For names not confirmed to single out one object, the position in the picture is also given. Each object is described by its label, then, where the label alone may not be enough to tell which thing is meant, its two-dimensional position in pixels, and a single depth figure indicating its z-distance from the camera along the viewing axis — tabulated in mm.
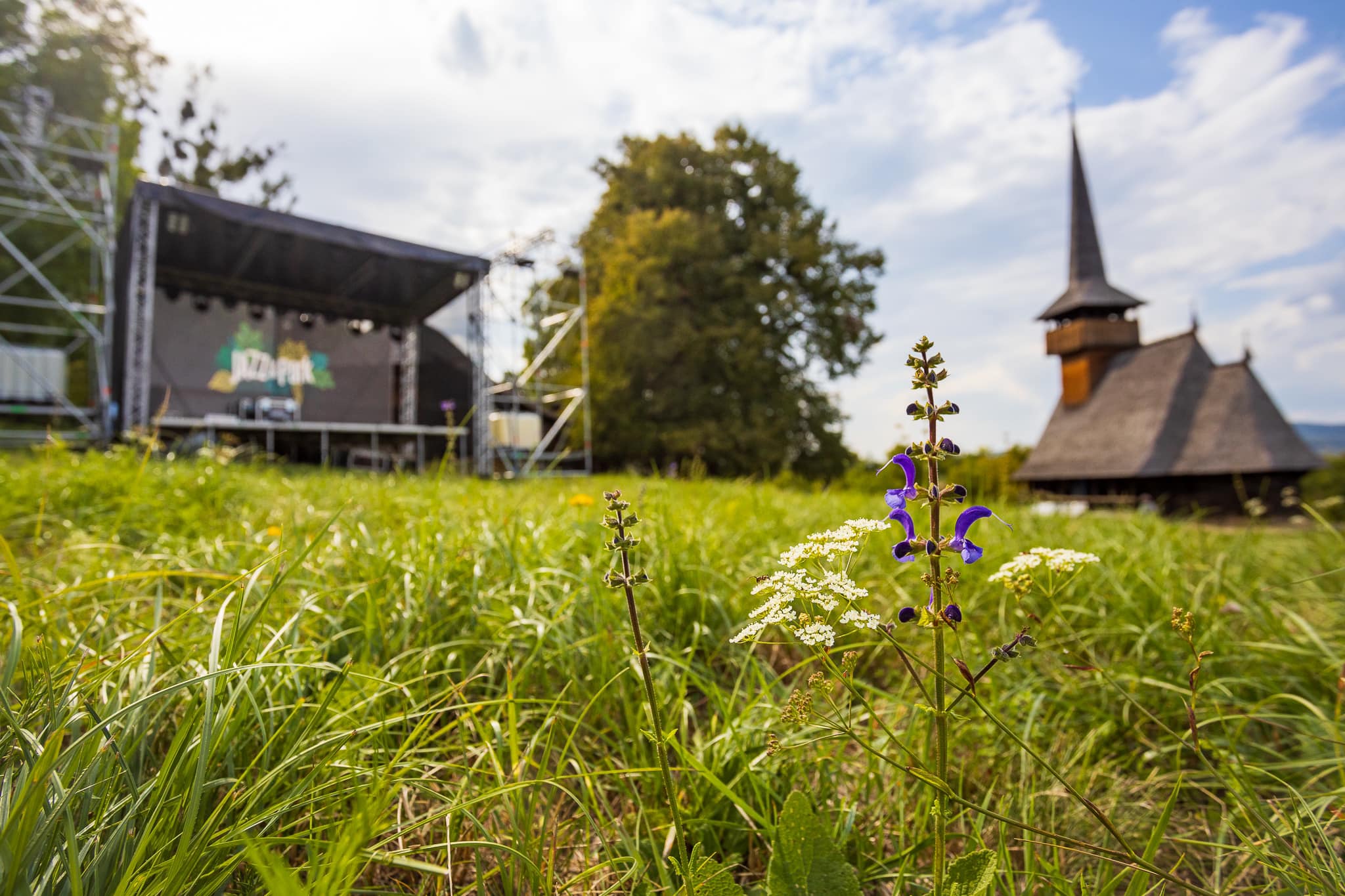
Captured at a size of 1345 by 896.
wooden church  17062
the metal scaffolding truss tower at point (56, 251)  10062
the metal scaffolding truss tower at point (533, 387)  11812
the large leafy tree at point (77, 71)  15273
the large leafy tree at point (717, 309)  14852
